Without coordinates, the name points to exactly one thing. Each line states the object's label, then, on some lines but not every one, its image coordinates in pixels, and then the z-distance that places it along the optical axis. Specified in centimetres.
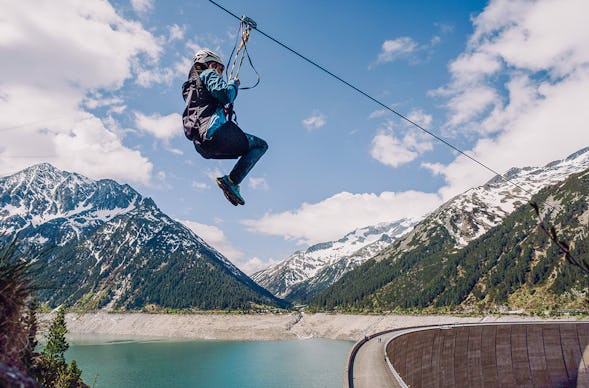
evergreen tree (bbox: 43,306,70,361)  3944
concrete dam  3634
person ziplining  556
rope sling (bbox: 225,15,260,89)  668
